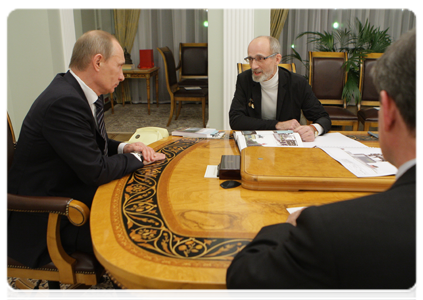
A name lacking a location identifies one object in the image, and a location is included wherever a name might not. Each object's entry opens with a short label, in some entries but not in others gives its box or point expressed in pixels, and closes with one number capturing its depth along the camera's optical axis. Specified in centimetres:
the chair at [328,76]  410
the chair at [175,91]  505
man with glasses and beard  251
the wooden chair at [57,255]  116
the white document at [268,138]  176
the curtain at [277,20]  653
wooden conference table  80
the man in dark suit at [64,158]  131
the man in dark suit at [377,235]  53
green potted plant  409
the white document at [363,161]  129
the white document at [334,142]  182
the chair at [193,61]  612
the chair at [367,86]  406
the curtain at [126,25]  678
